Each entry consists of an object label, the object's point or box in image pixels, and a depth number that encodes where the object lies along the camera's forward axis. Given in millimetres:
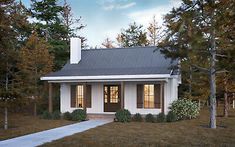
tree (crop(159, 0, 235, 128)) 12570
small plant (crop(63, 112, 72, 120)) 18866
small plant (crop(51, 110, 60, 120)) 19219
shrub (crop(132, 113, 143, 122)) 18102
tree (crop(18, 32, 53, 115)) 21758
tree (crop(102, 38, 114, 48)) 42178
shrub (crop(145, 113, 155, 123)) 17773
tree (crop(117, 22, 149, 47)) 37969
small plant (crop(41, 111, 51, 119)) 19406
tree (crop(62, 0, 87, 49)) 31078
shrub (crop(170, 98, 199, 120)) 18203
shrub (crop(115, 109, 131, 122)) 17625
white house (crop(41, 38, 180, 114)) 18516
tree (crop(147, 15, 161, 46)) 35312
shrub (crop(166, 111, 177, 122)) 17528
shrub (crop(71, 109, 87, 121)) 18397
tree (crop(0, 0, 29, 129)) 12844
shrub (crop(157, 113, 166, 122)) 17562
